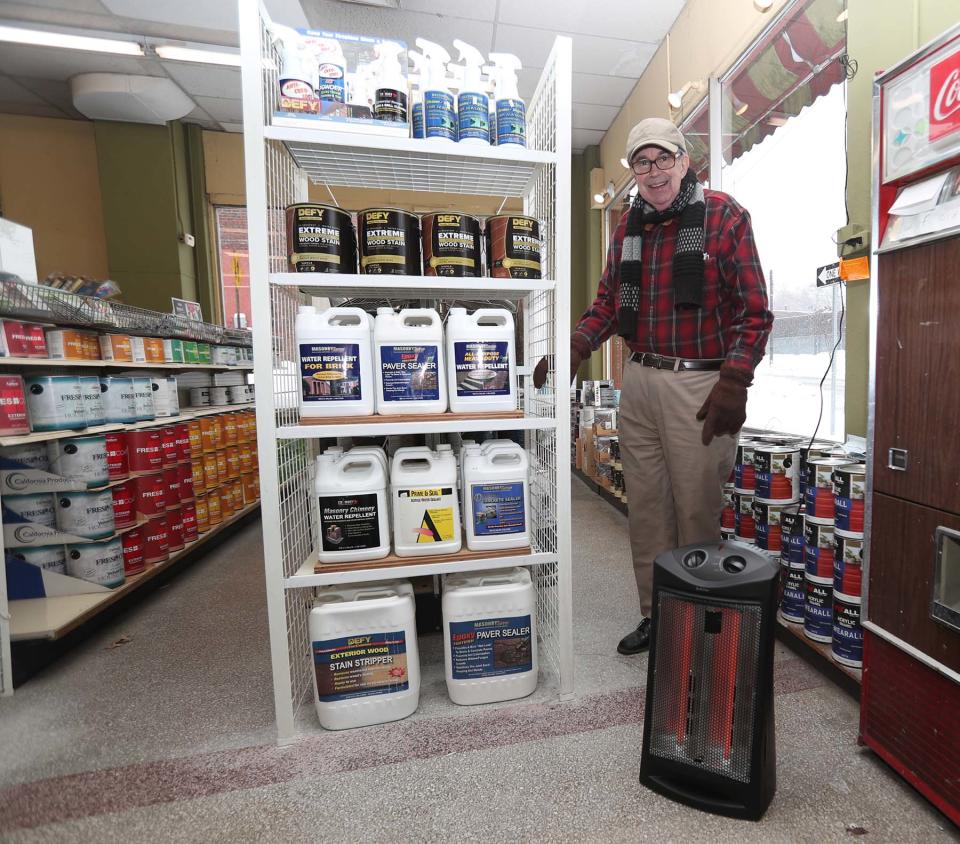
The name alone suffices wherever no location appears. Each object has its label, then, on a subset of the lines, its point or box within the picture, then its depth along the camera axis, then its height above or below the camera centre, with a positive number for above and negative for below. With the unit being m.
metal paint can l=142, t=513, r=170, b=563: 2.74 -0.82
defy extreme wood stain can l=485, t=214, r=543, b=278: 1.65 +0.39
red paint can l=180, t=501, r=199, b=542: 3.12 -0.82
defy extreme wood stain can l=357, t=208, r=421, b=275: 1.58 +0.40
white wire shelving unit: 1.49 +0.25
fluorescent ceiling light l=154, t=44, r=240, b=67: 4.01 +2.48
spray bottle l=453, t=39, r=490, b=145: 1.59 +0.78
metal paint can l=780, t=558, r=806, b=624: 2.01 -0.86
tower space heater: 1.21 -0.73
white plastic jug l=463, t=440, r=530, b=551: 1.67 -0.41
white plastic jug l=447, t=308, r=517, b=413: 1.62 +0.04
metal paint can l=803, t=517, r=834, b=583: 1.86 -0.64
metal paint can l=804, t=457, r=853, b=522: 1.83 -0.43
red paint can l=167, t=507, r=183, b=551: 2.92 -0.81
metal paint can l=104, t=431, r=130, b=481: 2.50 -0.34
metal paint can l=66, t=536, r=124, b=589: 2.34 -0.78
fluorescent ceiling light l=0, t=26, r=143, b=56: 3.81 +2.49
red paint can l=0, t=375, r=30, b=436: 1.99 -0.07
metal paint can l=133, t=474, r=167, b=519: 2.69 -0.57
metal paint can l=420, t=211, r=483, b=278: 1.63 +0.40
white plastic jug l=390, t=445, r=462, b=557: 1.64 -0.41
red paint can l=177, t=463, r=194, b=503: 3.05 -0.57
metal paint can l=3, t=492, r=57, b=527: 2.20 -0.50
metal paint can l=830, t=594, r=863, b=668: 1.71 -0.86
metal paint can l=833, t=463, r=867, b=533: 1.66 -0.42
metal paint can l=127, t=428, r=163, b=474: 2.65 -0.34
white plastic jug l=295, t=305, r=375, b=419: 1.53 +0.04
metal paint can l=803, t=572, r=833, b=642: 1.87 -0.86
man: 1.71 +0.11
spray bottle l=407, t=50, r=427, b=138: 1.60 +0.83
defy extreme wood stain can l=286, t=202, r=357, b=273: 1.53 +0.41
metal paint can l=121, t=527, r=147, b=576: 2.60 -0.82
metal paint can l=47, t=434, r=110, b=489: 2.31 -0.32
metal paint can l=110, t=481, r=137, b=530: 2.55 -0.58
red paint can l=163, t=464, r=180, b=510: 2.86 -0.56
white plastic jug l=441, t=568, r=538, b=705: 1.68 -0.84
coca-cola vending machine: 1.15 -0.16
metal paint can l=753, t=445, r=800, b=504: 2.09 -0.42
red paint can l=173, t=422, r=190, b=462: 3.02 -0.33
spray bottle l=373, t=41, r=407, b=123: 1.54 +0.83
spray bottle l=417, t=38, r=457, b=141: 1.57 +0.77
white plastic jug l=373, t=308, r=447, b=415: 1.58 +0.04
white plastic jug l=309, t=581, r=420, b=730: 1.59 -0.85
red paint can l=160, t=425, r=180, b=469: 2.84 -0.35
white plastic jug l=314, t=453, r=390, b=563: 1.58 -0.41
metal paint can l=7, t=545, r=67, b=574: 2.25 -0.72
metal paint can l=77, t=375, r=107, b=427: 2.37 -0.07
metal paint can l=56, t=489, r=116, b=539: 2.31 -0.56
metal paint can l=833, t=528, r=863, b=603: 1.68 -0.64
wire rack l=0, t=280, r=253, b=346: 2.02 +0.33
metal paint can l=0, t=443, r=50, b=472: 2.20 -0.28
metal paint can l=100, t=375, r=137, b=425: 2.56 -0.08
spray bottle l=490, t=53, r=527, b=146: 1.63 +0.82
